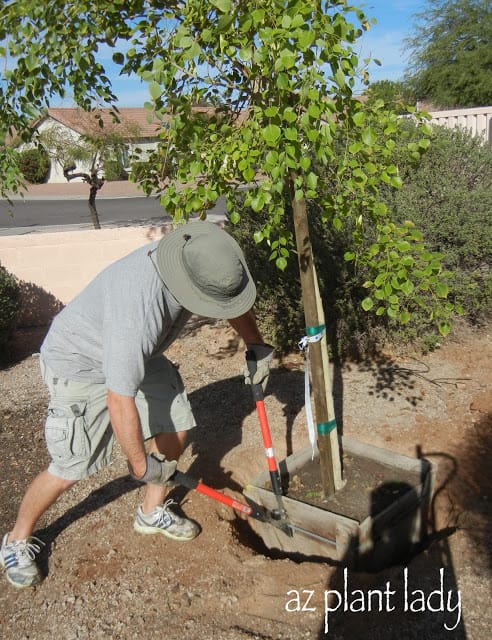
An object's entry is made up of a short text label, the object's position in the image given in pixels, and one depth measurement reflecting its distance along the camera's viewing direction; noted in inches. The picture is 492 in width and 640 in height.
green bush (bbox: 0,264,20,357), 262.7
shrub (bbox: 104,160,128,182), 423.4
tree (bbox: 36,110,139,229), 410.3
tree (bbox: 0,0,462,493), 100.7
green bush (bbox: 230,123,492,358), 225.8
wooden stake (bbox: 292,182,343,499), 125.8
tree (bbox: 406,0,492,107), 797.2
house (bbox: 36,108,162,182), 451.4
